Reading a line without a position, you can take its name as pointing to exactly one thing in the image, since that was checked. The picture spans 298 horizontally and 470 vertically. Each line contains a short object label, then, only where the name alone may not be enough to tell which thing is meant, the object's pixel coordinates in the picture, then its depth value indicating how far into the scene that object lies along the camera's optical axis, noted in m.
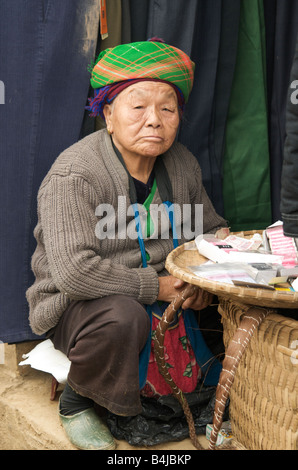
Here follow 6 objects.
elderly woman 1.87
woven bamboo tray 1.64
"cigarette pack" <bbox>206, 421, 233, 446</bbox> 1.88
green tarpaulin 2.26
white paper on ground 2.01
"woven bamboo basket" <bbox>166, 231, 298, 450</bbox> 1.67
